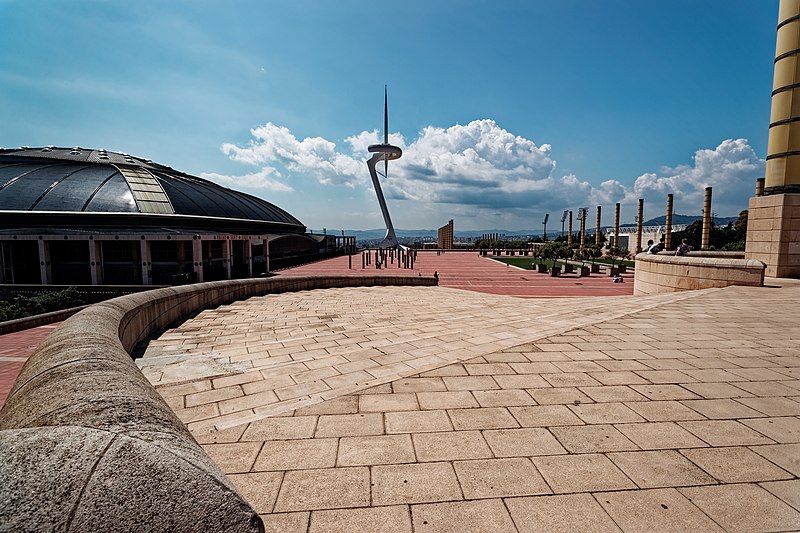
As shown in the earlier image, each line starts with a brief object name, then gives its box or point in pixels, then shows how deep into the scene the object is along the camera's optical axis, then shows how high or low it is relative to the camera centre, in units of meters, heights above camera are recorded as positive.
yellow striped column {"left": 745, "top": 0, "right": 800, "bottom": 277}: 14.73 +2.67
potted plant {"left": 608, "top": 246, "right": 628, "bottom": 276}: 51.88 -2.00
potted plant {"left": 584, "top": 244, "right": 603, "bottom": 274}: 52.95 -1.78
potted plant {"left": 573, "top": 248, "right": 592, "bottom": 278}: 44.72 -2.04
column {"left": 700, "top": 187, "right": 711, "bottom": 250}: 40.47 +2.37
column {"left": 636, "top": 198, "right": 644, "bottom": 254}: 54.36 +2.14
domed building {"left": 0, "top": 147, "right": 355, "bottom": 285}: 25.28 +0.85
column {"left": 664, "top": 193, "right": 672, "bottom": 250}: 43.75 +0.71
